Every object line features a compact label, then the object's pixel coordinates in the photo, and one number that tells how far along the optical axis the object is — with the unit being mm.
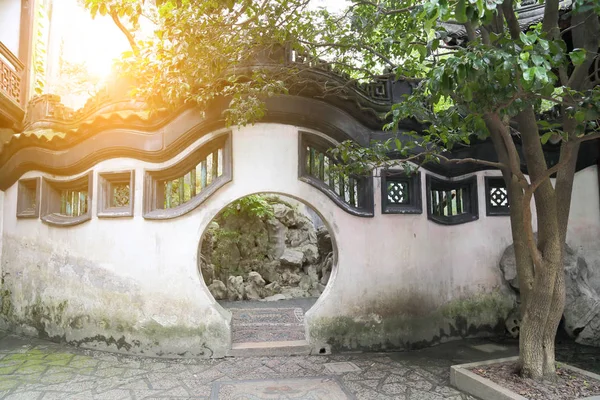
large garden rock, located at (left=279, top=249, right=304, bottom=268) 12773
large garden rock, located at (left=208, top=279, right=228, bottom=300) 11164
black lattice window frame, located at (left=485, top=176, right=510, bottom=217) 7012
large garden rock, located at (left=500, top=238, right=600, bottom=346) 6422
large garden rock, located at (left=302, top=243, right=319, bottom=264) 13297
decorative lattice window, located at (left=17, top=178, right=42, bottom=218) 6984
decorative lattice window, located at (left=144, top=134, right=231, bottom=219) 5895
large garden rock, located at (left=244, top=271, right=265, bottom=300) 11531
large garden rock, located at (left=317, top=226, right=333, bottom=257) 13445
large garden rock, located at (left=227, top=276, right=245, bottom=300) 11297
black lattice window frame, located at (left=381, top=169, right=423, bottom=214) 6266
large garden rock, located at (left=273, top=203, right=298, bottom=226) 13763
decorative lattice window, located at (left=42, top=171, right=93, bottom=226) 6660
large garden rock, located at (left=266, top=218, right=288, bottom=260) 13172
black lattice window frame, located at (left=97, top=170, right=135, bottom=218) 6141
